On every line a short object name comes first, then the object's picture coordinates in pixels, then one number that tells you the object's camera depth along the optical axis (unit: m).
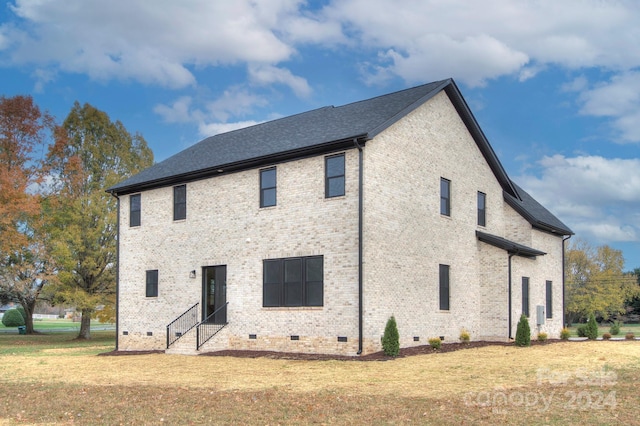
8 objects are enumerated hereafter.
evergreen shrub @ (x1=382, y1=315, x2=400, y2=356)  19.02
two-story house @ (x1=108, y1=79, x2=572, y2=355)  20.33
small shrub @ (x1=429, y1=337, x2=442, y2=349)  20.89
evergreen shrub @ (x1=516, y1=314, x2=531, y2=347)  22.61
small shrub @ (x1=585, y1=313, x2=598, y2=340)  28.19
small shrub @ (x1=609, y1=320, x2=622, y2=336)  33.78
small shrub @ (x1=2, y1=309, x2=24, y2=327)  62.74
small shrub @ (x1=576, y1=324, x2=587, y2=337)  28.97
